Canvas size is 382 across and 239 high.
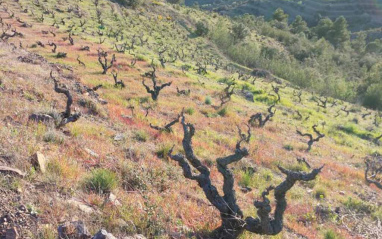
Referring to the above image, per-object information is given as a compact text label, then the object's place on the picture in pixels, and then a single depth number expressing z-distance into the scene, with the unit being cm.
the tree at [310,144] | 1698
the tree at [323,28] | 9950
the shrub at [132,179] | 589
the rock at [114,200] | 469
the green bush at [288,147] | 1653
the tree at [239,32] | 6994
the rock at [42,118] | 789
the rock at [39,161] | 491
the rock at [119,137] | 912
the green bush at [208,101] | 2236
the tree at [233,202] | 448
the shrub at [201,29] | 6550
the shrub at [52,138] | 664
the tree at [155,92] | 1894
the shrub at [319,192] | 1070
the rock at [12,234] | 325
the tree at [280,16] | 10692
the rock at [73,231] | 355
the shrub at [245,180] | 962
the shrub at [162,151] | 900
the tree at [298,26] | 9874
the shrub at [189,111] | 1831
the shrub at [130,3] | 6456
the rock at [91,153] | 670
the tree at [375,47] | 8575
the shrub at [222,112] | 2009
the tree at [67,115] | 848
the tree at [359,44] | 8765
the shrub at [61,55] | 2508
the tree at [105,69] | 2306
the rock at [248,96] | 2880
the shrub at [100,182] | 507
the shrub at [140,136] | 1020
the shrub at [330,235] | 712
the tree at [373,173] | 1367
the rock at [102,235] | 351
